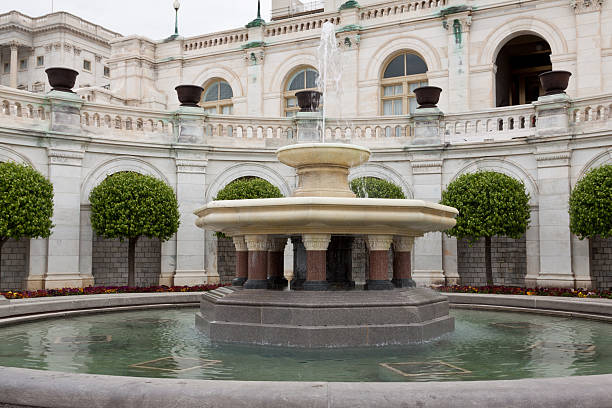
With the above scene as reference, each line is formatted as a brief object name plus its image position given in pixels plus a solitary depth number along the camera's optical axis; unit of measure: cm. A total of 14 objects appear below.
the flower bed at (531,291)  1778
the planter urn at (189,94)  2227
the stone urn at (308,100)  2270
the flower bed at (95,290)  1725
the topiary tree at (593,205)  1789
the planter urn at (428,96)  2225
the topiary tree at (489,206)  1964
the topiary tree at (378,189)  2138
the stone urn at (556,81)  2033
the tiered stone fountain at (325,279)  1001
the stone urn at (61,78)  2011
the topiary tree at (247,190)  2088
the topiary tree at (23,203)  1739
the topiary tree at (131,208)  1945
